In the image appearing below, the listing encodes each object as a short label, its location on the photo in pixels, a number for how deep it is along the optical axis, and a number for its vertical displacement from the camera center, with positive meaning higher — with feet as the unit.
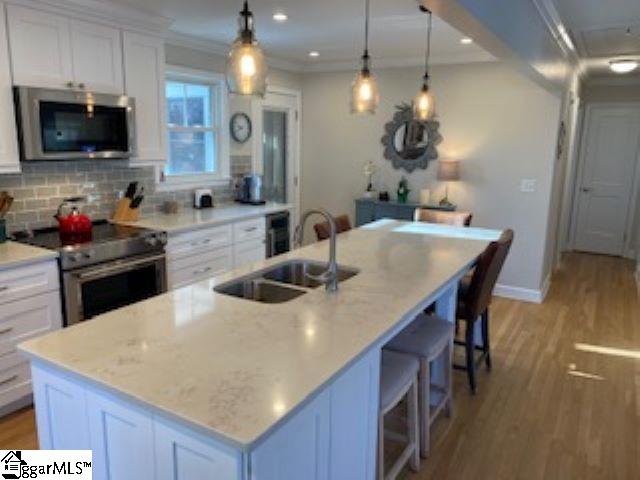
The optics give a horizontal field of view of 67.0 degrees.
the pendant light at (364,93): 9.31 +1.20
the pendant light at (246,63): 6.57 +1.23
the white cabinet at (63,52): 9.33 +2.03
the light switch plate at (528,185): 15.81 -0.85
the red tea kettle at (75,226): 10.33 -1.59
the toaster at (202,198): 14.99 -1.38
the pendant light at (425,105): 10.88 +1.16
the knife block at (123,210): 12.36 -1.47
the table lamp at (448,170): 16.19 -0.42
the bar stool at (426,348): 7.72 -3.06
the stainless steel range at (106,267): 9.46 -2.39
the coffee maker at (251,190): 16.21 -1.20
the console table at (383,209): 17.12 -1.90
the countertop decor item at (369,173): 18.56 -0.65
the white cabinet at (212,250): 12.05 -2.59
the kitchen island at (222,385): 3.94 -2.04
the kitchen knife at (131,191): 12.57 -1.00
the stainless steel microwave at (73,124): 9.42 +0.56
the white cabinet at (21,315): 8.66 -3.03
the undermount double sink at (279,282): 7.64 -2.09
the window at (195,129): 14.74 +0.73
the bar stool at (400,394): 6.46 -3.24
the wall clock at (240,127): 16.47 +0.92
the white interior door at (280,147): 18.11 +0.27
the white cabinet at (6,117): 9.07 +0.62
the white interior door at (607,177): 21.91 -0.77
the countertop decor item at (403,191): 17.62 -1.24
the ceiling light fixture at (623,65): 15.14 +3.01
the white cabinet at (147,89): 11.51 +1.52
